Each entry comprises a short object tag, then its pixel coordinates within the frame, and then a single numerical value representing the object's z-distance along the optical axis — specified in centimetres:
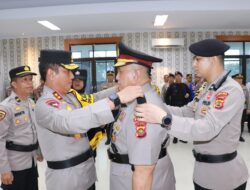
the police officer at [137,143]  135
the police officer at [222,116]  163
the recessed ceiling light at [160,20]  750
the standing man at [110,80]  700
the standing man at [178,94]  655
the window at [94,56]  1004
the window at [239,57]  968
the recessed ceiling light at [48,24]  780
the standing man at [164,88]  777
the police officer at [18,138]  235
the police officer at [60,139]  168
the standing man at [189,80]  823
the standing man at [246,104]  670
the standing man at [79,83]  359
